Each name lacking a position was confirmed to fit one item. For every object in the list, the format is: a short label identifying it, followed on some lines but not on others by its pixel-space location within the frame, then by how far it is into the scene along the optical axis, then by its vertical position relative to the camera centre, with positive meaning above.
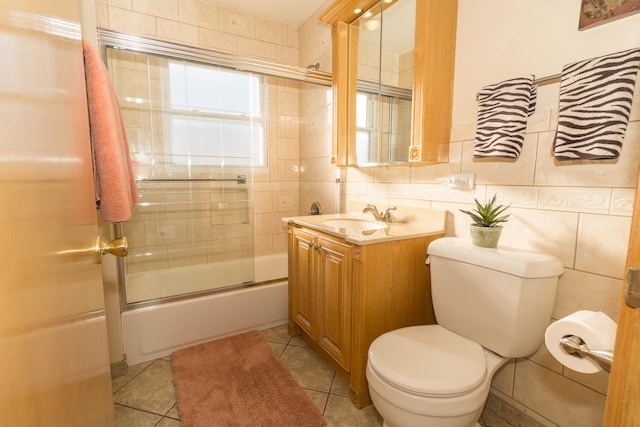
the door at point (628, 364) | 0.43 -0.27
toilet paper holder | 0.50 -0.32
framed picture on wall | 0.93 +0.55
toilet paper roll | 0.66 -0.35
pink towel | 1.16 +0.14
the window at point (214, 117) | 2.38 +0.54
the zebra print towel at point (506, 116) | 1.15 +0.26
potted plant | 1.20 -0.19
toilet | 0.96 -0.65
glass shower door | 2.18 +0.08
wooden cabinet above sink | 1.43 +0.49
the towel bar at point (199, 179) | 2.29 +0.00
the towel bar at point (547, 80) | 1.10 +0.39
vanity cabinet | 1.37 -0.57
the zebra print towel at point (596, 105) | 0.90 +0.24
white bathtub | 1.78 -0.91
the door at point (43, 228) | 0.27 -0.06
